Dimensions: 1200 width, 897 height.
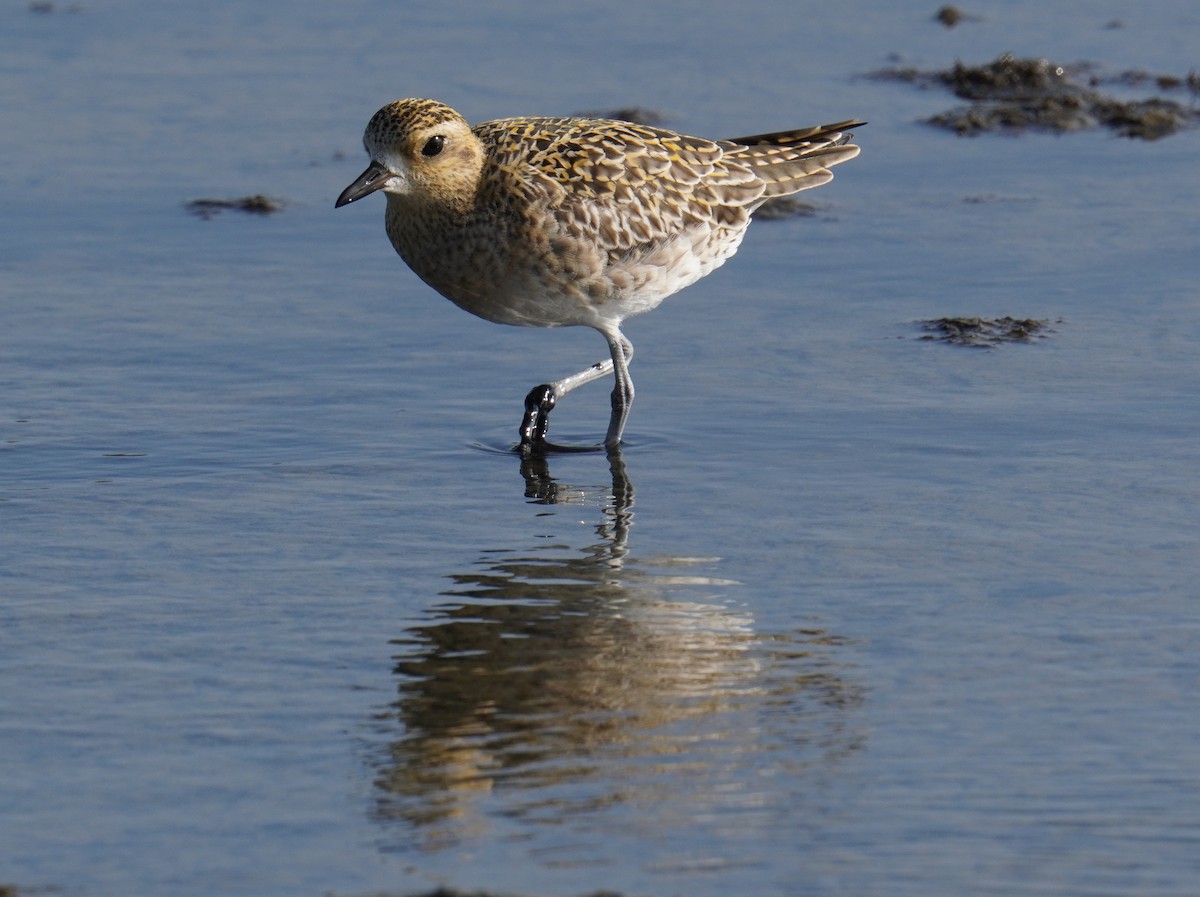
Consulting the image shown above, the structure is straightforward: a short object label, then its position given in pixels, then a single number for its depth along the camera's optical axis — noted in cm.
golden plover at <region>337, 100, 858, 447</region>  932
